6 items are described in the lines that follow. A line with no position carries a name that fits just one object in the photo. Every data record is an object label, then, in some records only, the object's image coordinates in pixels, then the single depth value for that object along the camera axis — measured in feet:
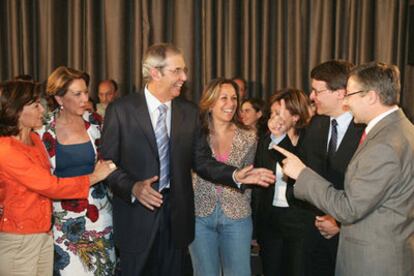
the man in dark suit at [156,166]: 9.31
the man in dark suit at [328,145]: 9.33
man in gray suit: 6.97
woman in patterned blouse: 10.91
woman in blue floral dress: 10.44
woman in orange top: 9.17
